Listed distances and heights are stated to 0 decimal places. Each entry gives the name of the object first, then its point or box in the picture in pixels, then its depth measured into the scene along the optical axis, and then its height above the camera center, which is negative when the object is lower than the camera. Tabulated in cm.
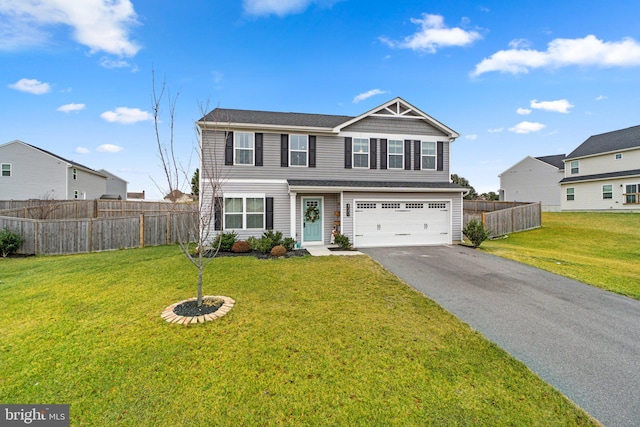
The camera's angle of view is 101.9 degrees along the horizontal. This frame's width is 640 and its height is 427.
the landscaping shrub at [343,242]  1121 -122
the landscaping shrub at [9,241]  1005 -95
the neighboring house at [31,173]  2134 +367
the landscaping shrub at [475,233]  1155 -92
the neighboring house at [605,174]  2161 +343
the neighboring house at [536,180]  2839 +373
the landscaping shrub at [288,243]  1043 -117
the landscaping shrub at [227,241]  1027 -106
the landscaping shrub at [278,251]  965 -136
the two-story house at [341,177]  1162 +177
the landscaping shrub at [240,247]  1027 -128
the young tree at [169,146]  494 +135
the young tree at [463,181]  4515 +553
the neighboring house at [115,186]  3444 +426
